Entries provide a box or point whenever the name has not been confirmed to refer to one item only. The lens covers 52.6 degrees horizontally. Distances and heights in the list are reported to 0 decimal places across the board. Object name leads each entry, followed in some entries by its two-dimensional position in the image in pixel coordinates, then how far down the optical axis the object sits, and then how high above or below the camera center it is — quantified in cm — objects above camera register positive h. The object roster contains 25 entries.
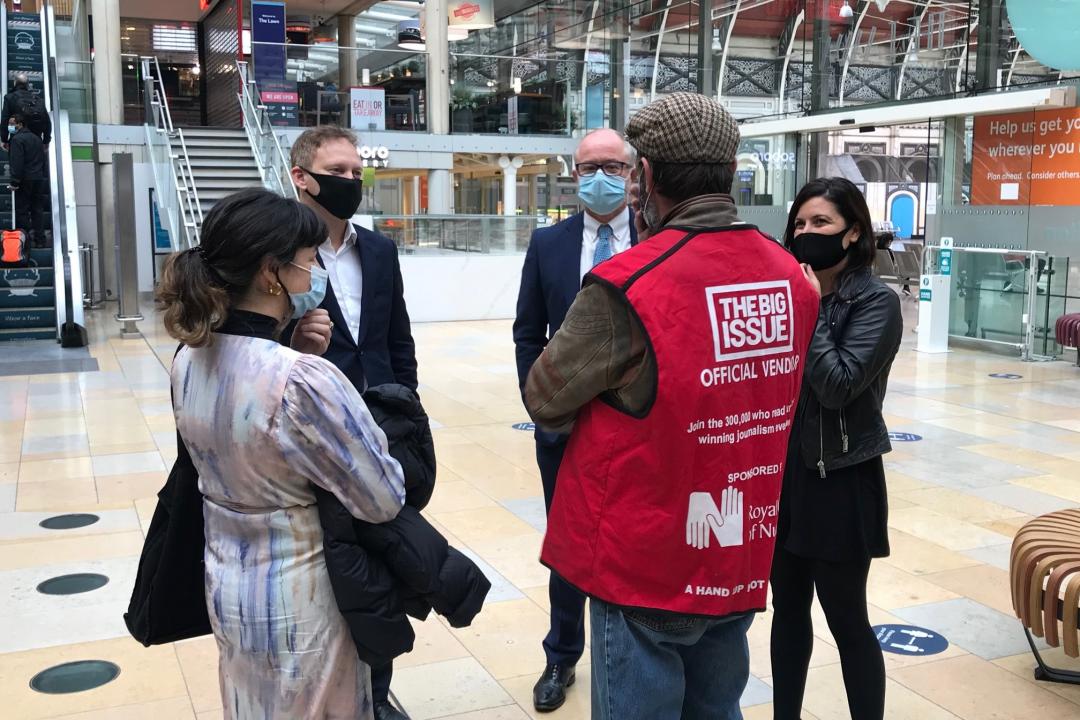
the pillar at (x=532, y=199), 2409 +62
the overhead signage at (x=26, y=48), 1655 +275
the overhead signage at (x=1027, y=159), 1213 +79
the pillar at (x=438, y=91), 2048 +256
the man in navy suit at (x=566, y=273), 331 -15
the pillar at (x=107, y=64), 1911 +285
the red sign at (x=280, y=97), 1852 +218
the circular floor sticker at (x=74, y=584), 464 -153
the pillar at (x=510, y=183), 2105 +86
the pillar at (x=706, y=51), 2003 +329
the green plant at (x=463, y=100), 2069 +240
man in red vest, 192 -33
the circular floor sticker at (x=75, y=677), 366 -154
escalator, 1218 -59
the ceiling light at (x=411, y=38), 2357 +420
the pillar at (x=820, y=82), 1688 +224
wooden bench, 346 -117
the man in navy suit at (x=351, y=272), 318 -14
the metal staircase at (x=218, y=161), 1609 +101
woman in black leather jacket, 276 -59
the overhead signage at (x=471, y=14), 2451 +477
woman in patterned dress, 193 -40
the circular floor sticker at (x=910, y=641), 397 -152
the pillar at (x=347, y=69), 1908 +274
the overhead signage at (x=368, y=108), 1917 +209
